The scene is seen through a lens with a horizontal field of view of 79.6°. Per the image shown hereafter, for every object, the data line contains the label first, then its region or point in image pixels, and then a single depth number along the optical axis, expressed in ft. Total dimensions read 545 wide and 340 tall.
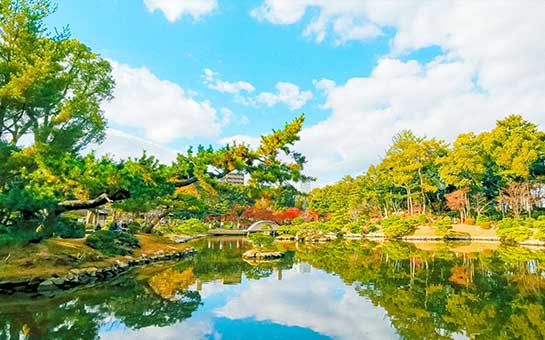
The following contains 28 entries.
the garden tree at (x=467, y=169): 94.49
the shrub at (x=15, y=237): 29.34
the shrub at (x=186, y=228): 94.89
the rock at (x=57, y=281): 29.01
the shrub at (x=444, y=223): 87.83
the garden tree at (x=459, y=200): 96.02
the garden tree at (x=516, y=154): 88.89
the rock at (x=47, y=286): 28.05
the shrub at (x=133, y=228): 60.70
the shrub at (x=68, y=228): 38.37
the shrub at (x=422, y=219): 95.55
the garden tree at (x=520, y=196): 89.31
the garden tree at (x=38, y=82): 31.87
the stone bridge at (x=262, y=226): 127.24
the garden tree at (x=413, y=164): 107.04
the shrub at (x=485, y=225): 87.51
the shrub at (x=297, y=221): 111.73
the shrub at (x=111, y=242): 40.37
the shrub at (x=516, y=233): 71.51
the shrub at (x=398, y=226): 90.53
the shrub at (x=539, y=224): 69.00
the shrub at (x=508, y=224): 77.63
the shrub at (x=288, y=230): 98.56
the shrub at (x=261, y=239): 54.70
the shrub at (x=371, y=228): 101.14
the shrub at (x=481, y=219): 90.21
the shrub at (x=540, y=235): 67.77
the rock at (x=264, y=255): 53.78
